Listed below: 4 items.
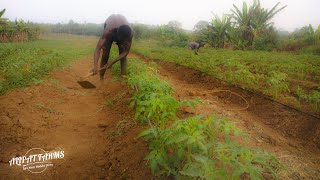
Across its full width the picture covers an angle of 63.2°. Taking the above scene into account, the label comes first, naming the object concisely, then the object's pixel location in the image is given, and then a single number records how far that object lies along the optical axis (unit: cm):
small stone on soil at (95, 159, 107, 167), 244
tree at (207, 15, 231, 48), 1702
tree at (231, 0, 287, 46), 1568
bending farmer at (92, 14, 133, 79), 469
